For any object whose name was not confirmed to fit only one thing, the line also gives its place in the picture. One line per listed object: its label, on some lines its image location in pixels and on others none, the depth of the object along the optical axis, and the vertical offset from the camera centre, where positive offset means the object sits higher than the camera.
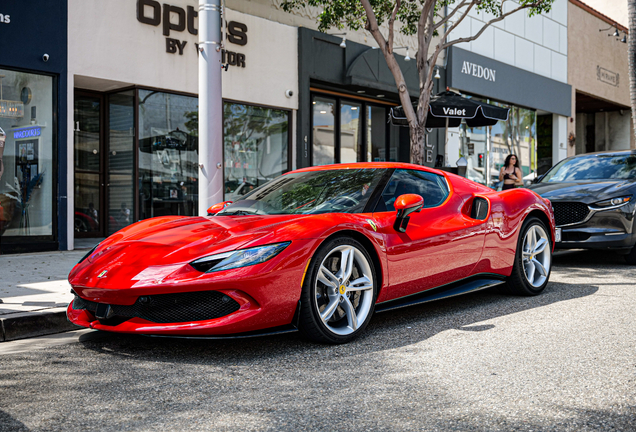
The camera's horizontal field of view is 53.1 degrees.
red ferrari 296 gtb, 3.71 -0.35
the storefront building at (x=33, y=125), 9.28 +1.18
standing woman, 13.55 +0.68
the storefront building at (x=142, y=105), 10.36 +1.79
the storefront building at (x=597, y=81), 25.59 +5.32
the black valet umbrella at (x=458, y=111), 11.91 +1.81
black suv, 7.84 -0.10
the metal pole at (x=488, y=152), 20.22 +1.68
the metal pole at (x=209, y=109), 6.96 +1.04
